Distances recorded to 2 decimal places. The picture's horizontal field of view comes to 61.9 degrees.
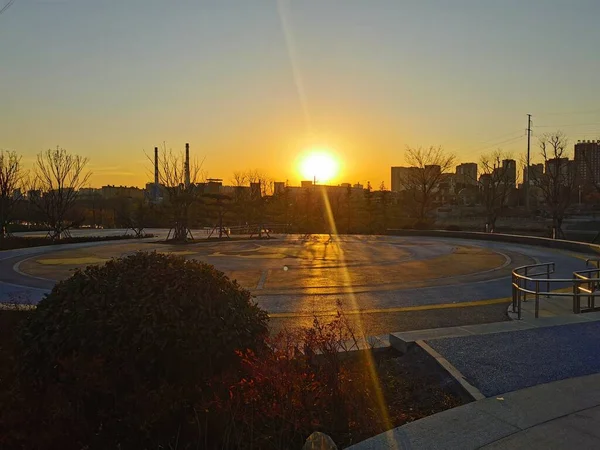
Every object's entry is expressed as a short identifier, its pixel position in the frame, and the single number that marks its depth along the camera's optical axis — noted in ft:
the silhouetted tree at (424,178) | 141.18
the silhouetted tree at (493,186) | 122.74
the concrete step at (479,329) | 20.11
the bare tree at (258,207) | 118.74
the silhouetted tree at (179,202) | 92.27
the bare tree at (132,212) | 121.94
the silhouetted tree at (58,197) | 95.25
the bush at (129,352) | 12.57
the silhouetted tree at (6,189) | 86.53
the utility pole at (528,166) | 137.69
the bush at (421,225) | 124.57
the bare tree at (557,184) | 100.48
